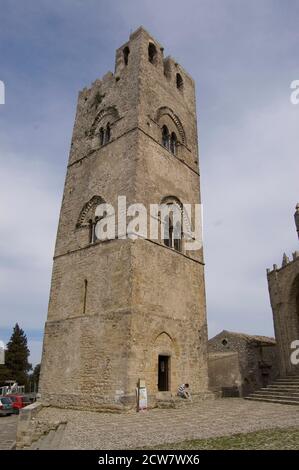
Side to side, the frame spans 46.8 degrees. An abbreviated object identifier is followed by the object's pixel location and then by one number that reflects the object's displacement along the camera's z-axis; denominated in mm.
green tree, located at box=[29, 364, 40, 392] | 52344
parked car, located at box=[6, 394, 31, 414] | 16750
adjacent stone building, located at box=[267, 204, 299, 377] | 17109
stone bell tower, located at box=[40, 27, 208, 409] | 12266
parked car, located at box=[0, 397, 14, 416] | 16031
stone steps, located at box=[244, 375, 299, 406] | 13162
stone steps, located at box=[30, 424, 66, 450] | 6523
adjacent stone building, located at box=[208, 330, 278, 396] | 20734
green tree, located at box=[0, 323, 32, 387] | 44319
